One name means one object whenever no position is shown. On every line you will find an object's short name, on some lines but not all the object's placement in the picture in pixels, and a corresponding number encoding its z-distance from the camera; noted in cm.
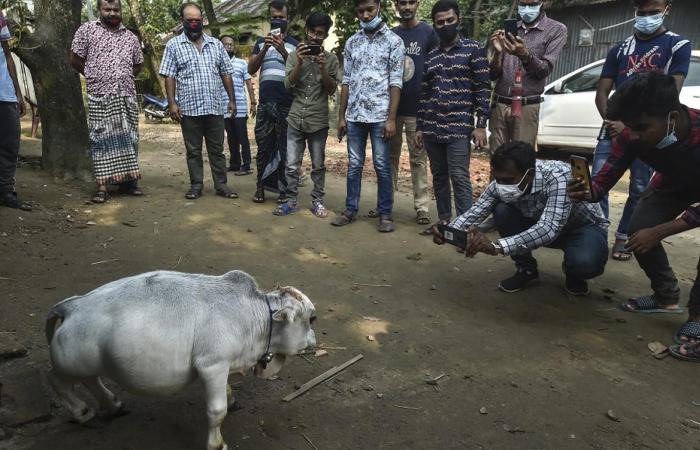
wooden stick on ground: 256
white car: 852
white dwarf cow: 190
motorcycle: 1469
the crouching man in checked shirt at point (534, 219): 340
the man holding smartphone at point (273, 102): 572
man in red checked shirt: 290
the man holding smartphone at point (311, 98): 523
